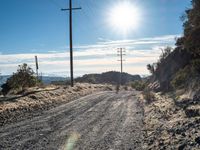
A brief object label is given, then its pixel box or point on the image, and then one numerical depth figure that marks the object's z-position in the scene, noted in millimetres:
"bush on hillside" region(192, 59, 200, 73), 17503
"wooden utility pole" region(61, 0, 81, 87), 26750
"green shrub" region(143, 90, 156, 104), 18095
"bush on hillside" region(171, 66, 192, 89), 18876
